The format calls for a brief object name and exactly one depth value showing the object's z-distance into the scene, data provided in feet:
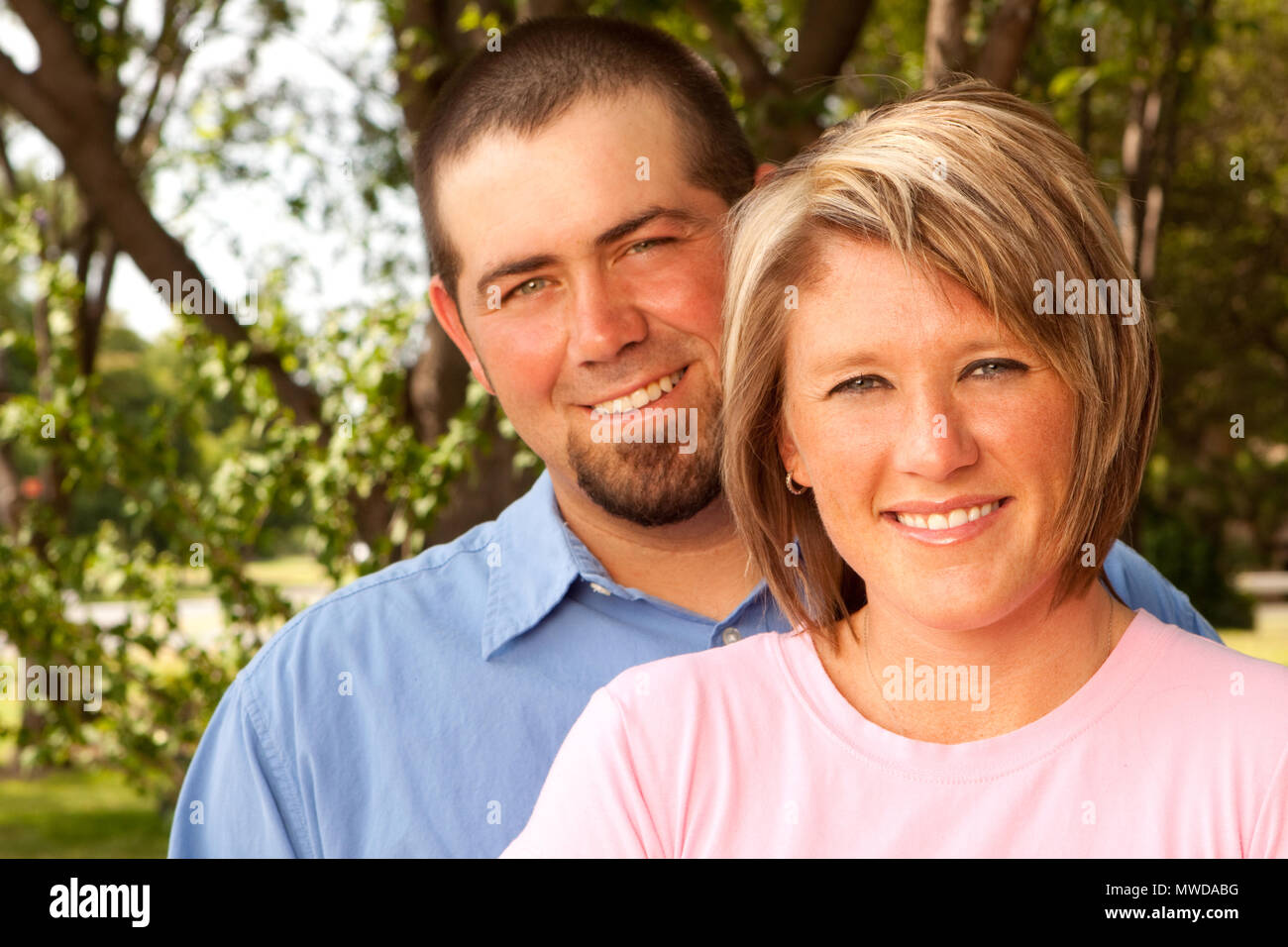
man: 7.65
